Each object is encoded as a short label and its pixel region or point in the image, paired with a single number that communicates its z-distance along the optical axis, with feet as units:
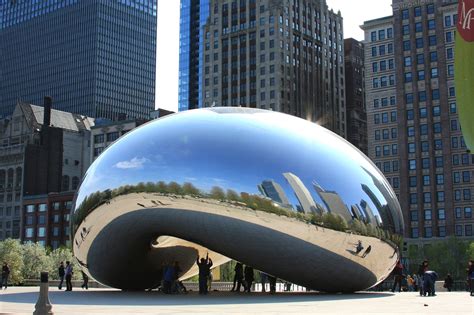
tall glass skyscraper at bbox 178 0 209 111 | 555.28
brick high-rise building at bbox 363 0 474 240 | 346.13
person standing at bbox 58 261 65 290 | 97.76
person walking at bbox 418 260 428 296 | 76.54
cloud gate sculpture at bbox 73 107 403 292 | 61.31
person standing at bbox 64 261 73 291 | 88.59
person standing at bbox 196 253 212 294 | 72.64
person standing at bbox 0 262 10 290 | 105.62
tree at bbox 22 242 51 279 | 183.83
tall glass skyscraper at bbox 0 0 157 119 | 574.97
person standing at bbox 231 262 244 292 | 81.20
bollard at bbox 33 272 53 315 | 42.34
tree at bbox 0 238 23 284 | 144.96
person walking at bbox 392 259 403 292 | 86.43
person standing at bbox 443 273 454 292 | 108.47
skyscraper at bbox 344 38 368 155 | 490.90
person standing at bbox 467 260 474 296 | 78.97
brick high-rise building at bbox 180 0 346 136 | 426.10
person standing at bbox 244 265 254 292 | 77.69
